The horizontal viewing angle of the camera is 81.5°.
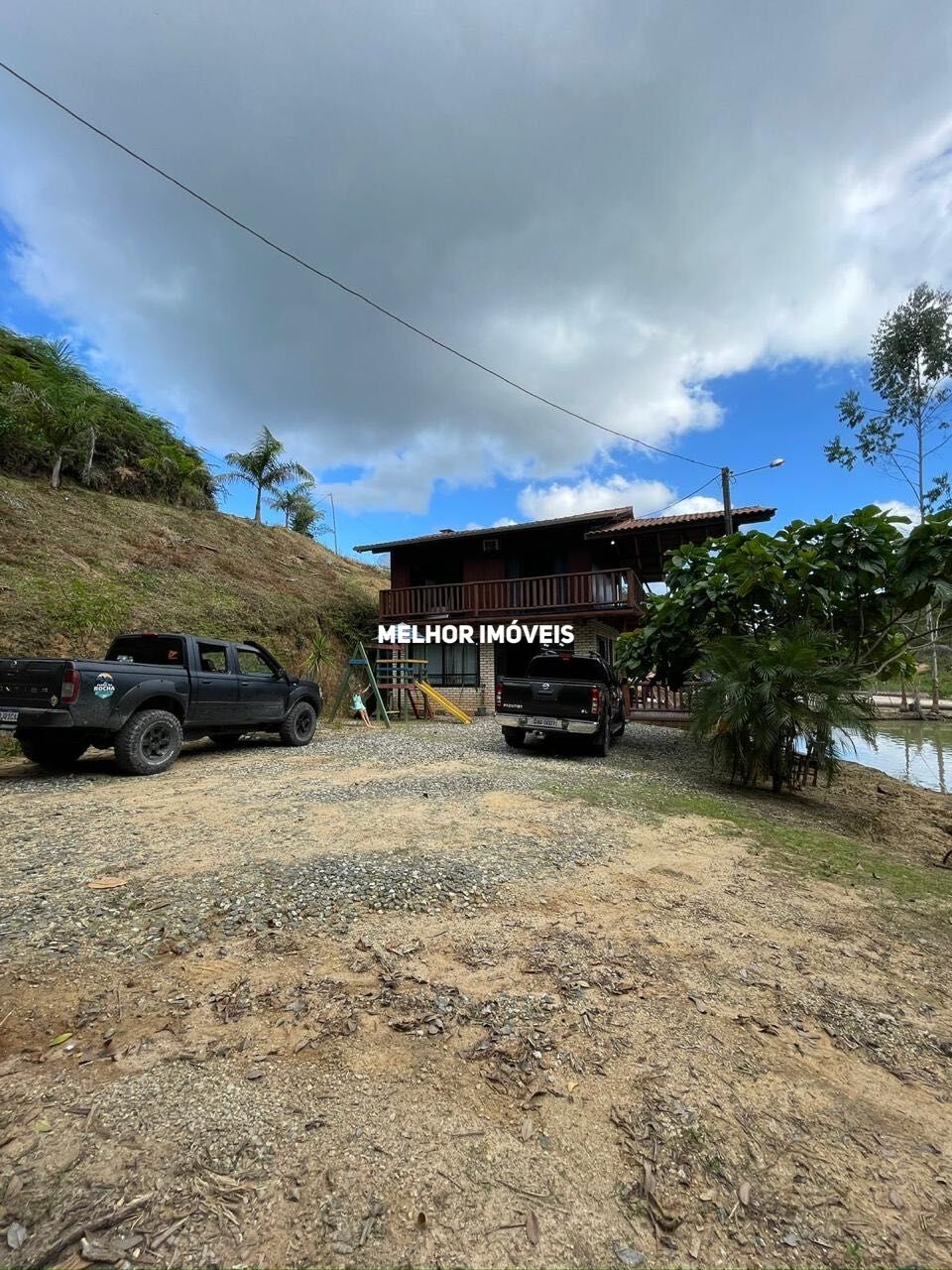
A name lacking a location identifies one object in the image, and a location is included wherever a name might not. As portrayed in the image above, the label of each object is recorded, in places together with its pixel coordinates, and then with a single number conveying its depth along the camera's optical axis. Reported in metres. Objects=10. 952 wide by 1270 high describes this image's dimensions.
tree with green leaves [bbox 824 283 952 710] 29.05
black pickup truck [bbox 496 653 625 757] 10.16
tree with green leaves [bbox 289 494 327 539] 32.81
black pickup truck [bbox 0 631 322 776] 6.24
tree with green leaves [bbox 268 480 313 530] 30.04
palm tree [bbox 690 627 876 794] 8.30
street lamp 16.20
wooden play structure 14.02
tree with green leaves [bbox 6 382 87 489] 15.58
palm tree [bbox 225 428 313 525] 26.25
